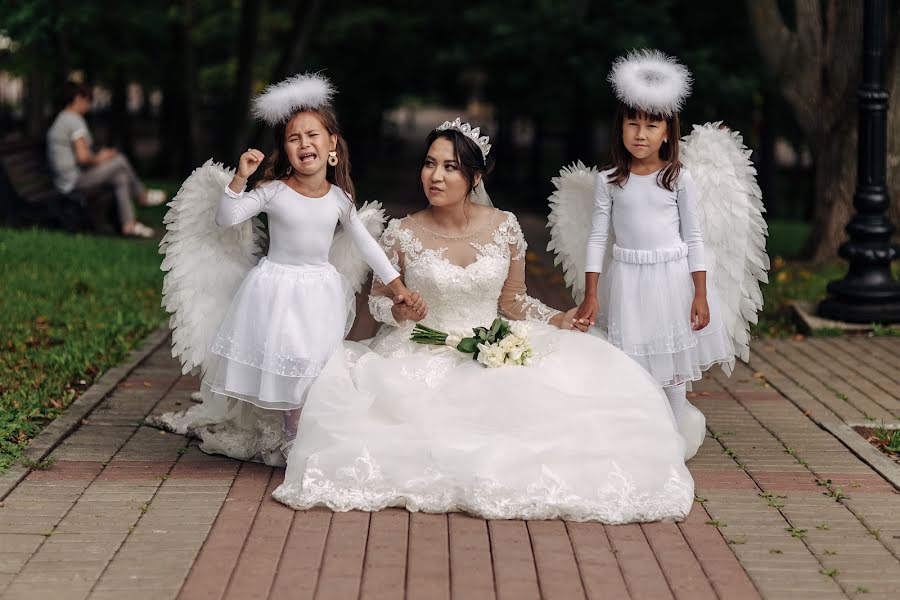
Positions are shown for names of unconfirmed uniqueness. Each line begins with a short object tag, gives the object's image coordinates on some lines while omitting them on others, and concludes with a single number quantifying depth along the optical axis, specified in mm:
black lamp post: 9773
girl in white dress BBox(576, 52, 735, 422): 5992
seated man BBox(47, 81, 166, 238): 13992
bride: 5328
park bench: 14188
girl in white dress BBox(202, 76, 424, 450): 5801
